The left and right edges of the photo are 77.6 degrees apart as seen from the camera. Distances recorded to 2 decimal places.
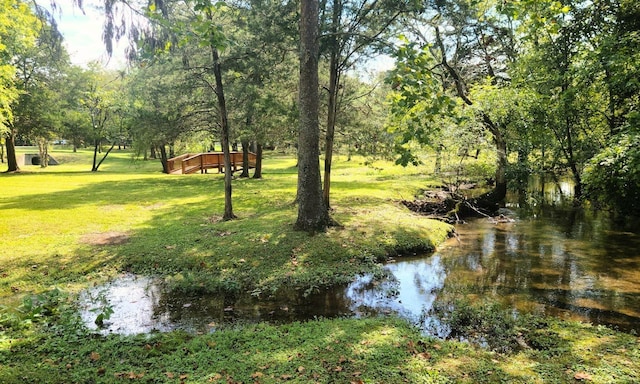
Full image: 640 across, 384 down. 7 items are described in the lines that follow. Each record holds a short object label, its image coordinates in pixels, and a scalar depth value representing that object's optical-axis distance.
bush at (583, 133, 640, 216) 6.73
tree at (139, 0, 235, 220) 5.09
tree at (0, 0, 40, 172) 9.29
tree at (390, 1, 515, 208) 6.00
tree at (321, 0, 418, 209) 10.43
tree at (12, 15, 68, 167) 24.16
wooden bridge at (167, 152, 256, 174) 27.97
